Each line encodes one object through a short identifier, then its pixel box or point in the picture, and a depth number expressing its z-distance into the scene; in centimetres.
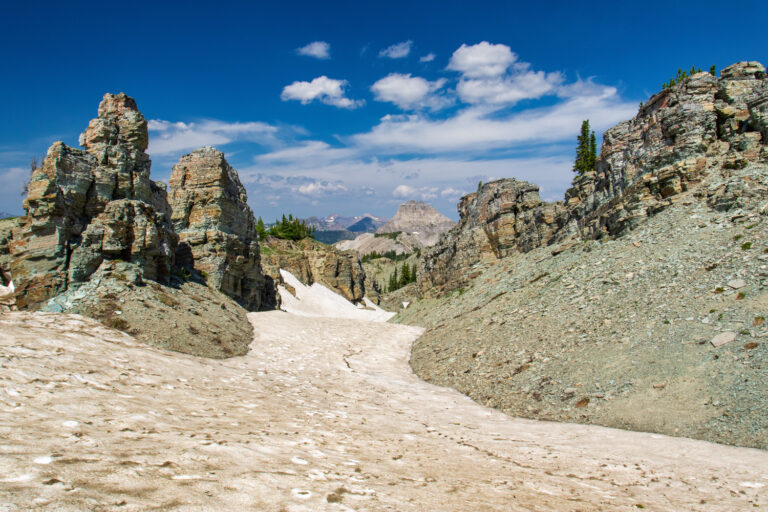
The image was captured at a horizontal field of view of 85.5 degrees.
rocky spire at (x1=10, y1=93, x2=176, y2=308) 1912
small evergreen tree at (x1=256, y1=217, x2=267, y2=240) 8512
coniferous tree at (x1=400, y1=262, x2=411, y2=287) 11319
